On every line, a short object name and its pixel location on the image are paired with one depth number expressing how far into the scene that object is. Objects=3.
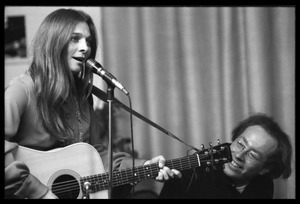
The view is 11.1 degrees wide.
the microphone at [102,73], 5.20
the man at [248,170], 5.63
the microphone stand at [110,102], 5.22
